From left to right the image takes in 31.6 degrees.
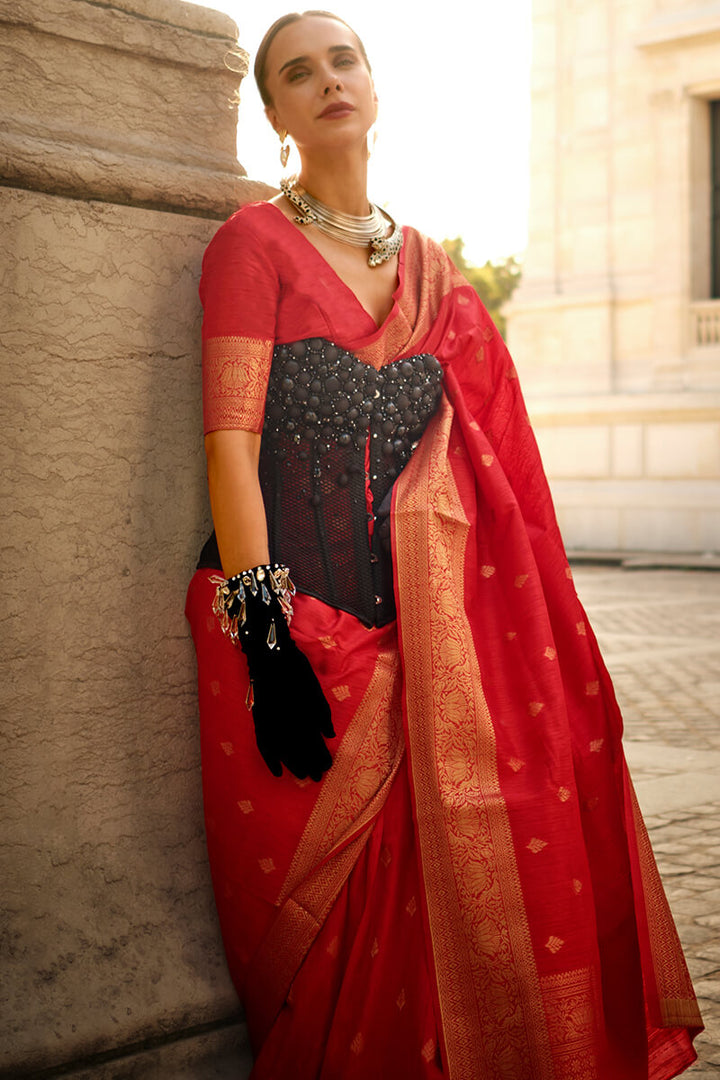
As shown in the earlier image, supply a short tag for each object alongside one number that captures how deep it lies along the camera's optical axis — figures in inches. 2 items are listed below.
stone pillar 85.1
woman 82.2
